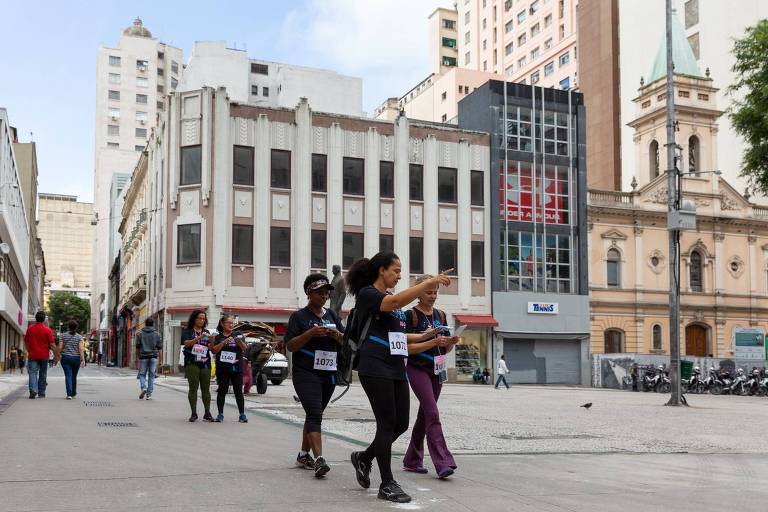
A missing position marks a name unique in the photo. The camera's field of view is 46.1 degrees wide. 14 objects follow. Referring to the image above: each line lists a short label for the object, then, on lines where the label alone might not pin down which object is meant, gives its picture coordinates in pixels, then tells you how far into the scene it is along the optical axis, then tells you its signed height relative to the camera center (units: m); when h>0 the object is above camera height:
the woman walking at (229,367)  12.77 -0.63
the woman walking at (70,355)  17.88 -0.64
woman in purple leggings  7.70 -0.51
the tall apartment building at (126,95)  114.06 +29.12
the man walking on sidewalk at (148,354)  18.39 -0.66
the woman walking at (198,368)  13.09 -0.66
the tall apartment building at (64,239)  168.88 +16.25
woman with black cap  7.84 -0.29
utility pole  24.33 +2.32
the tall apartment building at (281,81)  51.41 +14.02
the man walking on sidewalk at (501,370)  35.19 -1.86
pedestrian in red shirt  18.11 -0.48
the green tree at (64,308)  114.69 +1.90
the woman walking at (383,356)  6.66 -0.25
